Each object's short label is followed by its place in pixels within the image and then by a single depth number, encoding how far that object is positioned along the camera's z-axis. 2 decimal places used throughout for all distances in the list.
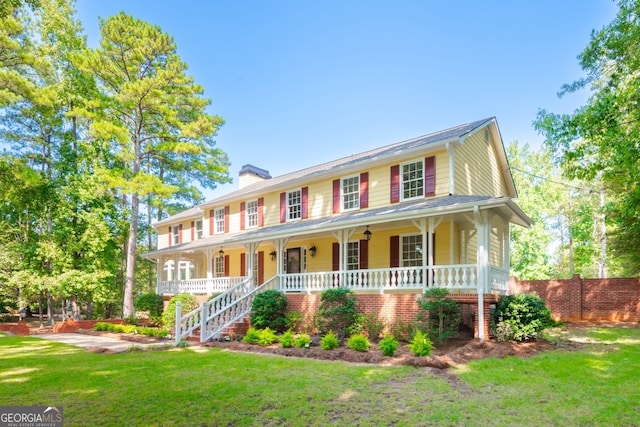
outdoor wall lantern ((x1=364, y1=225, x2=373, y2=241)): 13.76
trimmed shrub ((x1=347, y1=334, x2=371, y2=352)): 9.36
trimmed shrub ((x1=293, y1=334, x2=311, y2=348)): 10.20
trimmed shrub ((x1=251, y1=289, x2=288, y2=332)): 13.14
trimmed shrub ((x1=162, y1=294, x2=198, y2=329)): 15.45
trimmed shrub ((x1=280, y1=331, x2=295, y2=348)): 10.36
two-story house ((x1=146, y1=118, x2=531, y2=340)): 11.23
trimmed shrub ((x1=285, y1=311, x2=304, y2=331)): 13.20
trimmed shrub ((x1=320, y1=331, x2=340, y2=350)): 9.69
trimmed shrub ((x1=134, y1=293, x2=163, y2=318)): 19.36
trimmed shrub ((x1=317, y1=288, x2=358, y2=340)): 11.35
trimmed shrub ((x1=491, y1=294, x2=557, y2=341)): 9.95
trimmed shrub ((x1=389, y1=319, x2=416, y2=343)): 10.70
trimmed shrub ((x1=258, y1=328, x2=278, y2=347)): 10.97
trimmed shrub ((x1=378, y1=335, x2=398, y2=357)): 8.70
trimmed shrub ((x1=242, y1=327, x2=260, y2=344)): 11.26
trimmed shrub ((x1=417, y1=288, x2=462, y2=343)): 9.88
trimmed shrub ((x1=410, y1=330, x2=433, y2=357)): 8.46
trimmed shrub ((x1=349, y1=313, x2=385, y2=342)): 11.31
